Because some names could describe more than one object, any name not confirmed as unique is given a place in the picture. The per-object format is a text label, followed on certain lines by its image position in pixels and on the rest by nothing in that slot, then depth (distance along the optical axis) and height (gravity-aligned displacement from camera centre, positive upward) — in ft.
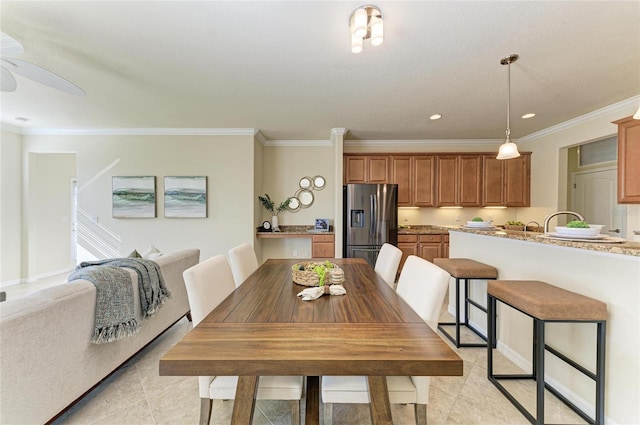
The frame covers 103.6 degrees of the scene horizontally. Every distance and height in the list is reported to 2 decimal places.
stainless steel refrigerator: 13.47 -0.42
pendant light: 7.24 +2.02
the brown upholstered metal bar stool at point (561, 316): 4.46 -1.86
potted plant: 15.51 +0.21
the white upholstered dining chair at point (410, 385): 3.78 -2.66
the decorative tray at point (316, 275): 5.17 -1.34
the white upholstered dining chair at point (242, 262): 6.46 -1.42
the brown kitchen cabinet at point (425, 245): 14.16 -1.89
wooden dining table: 2.66 -1.57
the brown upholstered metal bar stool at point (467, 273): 7.51 -1.82
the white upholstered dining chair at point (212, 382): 3.81 -2.66
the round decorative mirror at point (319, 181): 16.16 +1.88
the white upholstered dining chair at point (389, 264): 6.29 -1.37
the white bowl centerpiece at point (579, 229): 5.27 -0.36
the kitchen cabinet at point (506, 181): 14.92 +1.85
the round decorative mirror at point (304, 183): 16.12 +1.77
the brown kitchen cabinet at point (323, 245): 14.25 -1.95
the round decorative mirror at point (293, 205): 16.10 +0.36
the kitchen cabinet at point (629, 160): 7.91 +1.71
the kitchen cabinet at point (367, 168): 15.05 +2.57
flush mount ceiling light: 4.88 +3.68
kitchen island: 4.35 -1.91
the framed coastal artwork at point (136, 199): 13.92 +0.58
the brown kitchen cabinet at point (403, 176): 15.06 +2.12
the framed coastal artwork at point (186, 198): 13.94 +0.66
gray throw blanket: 5.05 -1.87
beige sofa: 3.71 -2.42
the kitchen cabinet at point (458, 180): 14.99 +1.90
